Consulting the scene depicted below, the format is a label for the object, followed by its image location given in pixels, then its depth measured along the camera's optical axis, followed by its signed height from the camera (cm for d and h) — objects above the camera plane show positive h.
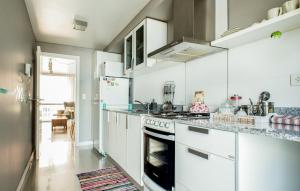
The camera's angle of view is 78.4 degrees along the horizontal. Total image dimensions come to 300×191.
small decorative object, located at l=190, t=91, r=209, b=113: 197 -9
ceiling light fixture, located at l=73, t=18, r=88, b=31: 302 +120
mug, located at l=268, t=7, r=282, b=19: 126 +59
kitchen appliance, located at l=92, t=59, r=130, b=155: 370 +4
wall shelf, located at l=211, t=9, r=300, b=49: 118 +50
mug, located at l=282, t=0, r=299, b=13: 118 +60
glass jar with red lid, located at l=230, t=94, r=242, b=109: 165 -3
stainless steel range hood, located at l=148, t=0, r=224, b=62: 183 +72
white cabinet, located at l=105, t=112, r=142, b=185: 220 -63
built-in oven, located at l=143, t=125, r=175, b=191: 163 -62
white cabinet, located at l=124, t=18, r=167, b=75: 268 +87
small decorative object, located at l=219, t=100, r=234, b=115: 166 -10
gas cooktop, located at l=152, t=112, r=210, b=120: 175 -19
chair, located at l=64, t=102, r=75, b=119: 700 -52
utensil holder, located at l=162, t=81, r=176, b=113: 252 +1
